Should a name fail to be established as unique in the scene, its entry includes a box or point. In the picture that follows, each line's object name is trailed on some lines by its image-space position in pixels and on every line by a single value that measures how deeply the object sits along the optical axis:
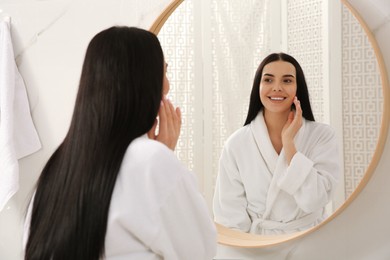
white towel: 1.73
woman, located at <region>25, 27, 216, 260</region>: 0.97
